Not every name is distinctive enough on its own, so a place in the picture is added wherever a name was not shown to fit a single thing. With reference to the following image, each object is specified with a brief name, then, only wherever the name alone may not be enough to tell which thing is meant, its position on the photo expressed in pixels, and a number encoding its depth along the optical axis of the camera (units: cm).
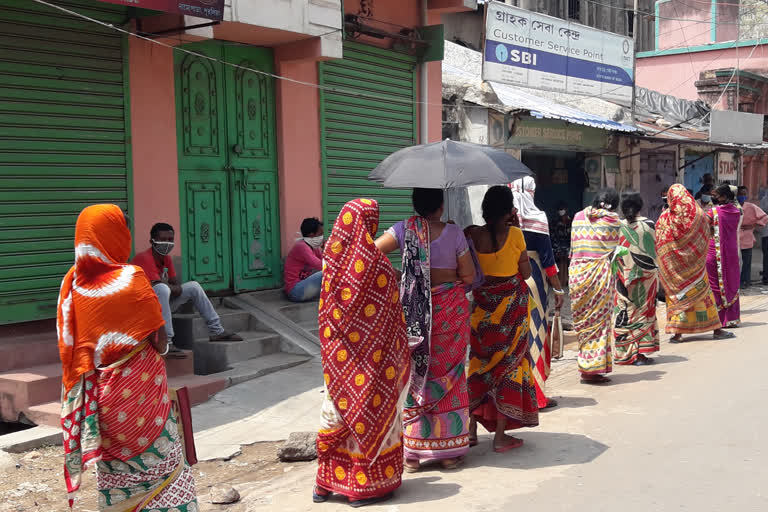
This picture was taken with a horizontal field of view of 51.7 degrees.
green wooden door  830
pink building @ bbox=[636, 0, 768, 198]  2252
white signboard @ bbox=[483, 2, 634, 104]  1320
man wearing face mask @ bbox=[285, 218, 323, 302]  879
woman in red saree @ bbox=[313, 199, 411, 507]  422
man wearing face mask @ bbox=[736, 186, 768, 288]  1360
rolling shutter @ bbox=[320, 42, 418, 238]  995
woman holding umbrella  471
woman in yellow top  518
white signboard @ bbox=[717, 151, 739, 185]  2108
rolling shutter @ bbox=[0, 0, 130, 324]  666
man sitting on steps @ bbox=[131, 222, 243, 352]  688
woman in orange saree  343
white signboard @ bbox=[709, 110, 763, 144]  1730
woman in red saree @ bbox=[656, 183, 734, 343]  907
